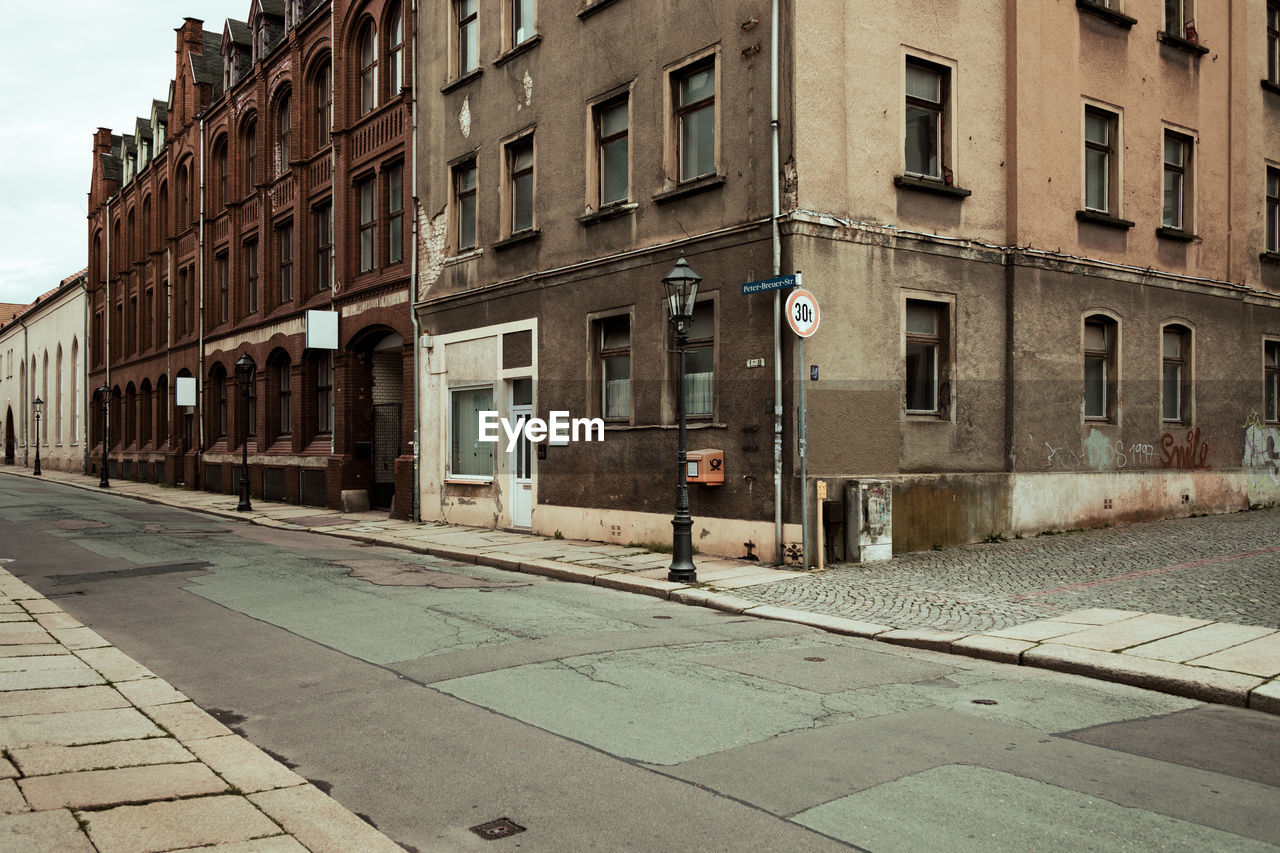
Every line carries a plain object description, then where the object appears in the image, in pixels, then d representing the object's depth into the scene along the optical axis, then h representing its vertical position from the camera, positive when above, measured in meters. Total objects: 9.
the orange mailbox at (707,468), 14.41 -0.53
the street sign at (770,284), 13.11 +1.85
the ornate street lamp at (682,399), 12.60 +0.37
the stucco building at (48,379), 54.97 +3.09
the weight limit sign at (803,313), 12.86 +1.45
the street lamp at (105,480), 37.75 -1.82
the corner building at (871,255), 14.12 +2.73
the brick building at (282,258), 24.73 +5.10
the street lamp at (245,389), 26.14 +1.15
